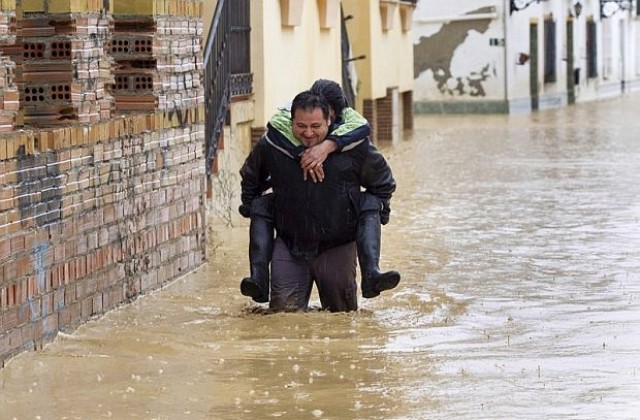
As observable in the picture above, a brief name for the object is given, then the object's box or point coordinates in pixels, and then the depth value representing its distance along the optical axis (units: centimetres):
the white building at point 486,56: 3788
